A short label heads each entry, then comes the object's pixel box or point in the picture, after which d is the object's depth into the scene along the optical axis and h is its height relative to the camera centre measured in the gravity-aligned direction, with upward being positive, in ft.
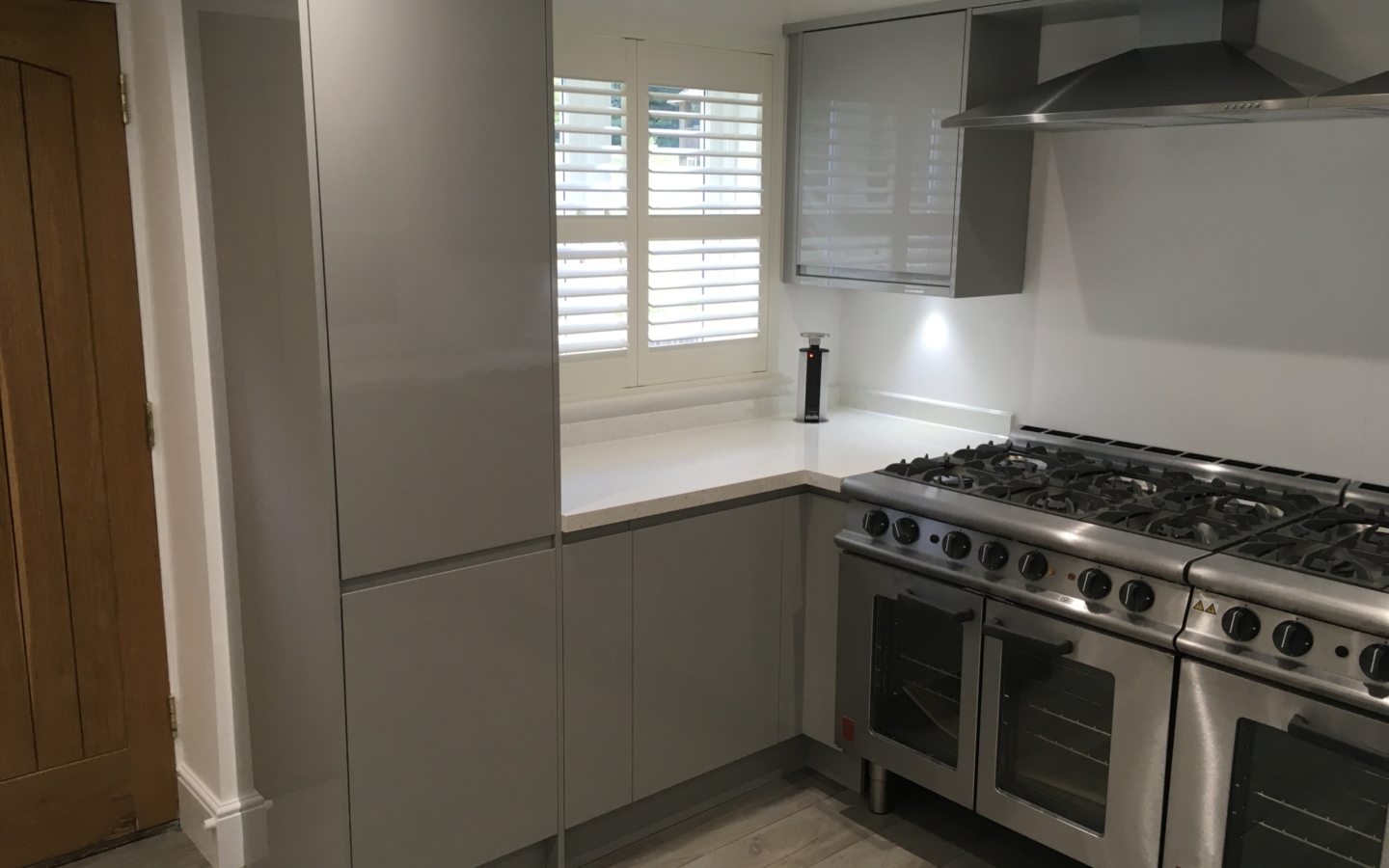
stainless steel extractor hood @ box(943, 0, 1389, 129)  7.64 +1.13
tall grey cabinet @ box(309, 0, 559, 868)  7.36 -1.21
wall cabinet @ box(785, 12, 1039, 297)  10.41 +0.76
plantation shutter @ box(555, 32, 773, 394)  10.61 +0.25
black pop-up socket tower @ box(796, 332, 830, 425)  12.14 -1.63
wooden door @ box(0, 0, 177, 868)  8.85 -1.97
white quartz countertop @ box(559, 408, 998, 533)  9.34 -2.12
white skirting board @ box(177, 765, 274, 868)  9.46 -5.12
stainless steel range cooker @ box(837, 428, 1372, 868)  7.59 -2.86
